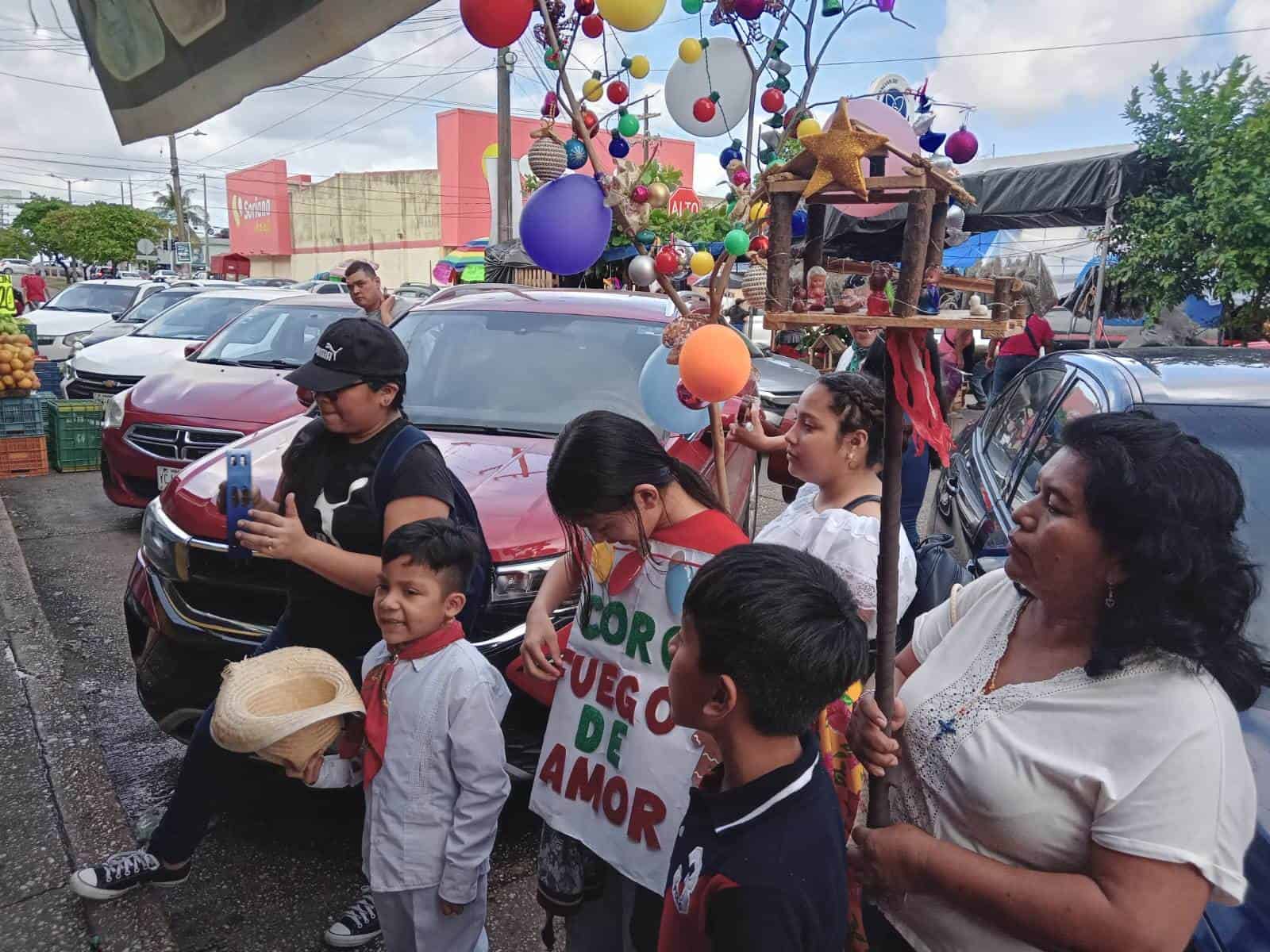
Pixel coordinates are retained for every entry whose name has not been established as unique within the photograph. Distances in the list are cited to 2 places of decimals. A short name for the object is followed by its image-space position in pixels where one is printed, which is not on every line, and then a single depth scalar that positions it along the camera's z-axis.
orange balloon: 1.98
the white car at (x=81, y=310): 14.66
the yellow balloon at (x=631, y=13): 1.90
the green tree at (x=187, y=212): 57.47
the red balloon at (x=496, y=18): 1.71
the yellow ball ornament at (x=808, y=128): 1.54
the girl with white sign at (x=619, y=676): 1.78
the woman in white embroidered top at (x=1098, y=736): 1.19
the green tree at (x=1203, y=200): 8.27
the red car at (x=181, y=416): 5.94
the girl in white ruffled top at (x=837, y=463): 2.24
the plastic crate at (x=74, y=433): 8.25
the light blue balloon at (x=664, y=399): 2.66
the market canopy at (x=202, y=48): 1.67
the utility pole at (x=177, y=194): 35.08
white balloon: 2.39
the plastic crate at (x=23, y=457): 8.06
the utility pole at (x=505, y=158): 13.07
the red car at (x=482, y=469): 2.98
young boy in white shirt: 2.12
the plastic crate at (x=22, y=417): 7.96
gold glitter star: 1.45
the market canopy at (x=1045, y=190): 9.10
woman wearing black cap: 2.28
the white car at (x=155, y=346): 8.72
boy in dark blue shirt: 1.25
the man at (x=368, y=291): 5.69
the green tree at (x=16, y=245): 61.81
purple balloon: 2.09
